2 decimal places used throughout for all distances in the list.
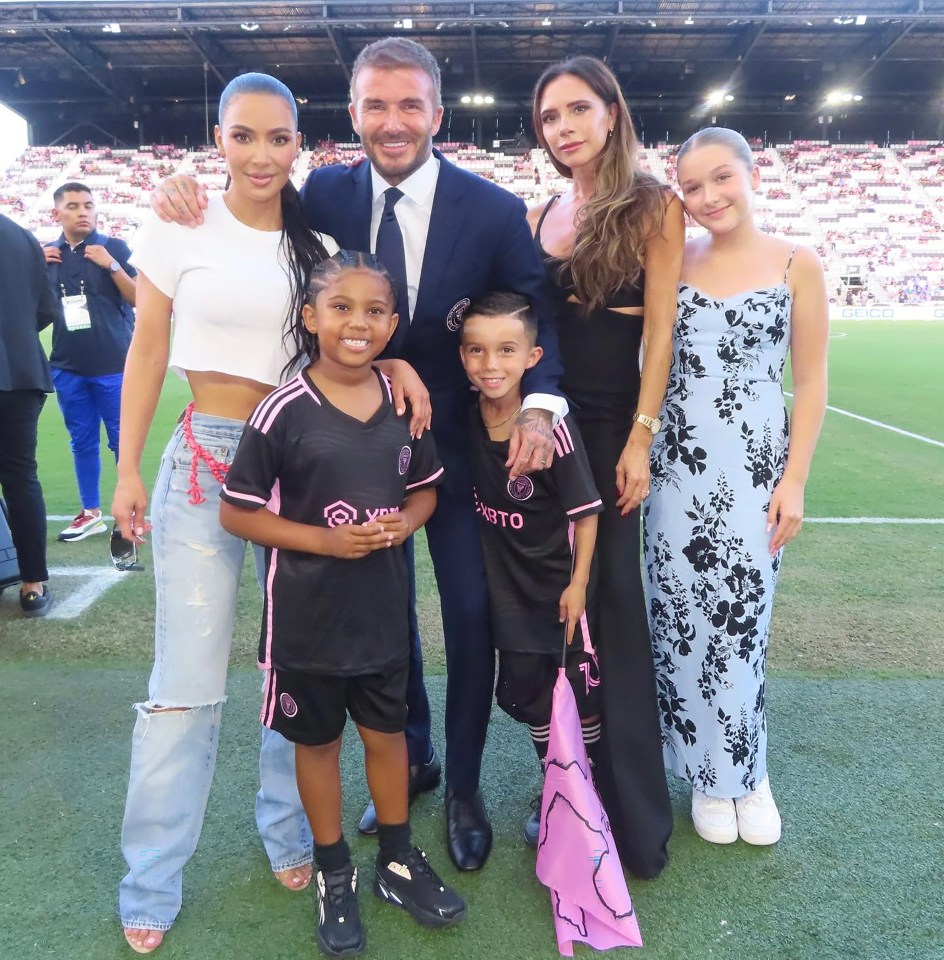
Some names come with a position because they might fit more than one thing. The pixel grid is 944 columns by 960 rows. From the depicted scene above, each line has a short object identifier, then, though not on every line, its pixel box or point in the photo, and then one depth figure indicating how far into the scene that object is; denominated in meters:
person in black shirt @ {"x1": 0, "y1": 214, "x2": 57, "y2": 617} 3.57
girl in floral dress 2.05
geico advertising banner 27.16
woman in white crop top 1.76
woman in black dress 1.98
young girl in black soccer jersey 1.68
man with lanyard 4.94
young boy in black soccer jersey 1.95
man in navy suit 1.86
